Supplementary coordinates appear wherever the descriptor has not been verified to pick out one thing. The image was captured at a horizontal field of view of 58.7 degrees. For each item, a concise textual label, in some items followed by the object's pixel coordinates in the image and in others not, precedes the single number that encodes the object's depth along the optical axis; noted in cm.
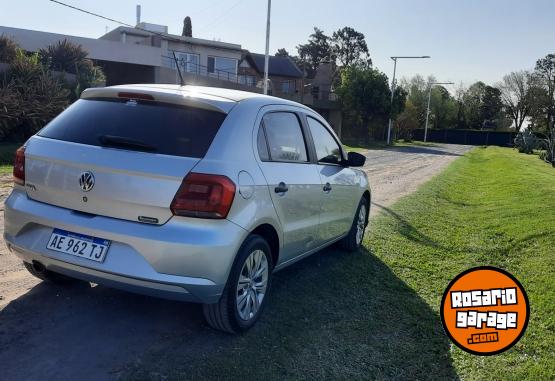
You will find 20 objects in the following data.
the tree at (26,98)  1416
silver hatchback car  320
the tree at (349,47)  9306
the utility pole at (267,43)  2446
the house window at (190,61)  3588
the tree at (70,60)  1883
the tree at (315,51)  9625
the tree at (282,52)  10310
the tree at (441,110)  8687
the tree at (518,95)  8346
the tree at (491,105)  9256
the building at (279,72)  5419
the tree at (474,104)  9375
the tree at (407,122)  6862
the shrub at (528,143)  3781
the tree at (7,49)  1712
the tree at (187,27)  5056
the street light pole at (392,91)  4910
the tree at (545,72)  7008
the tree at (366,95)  4872
